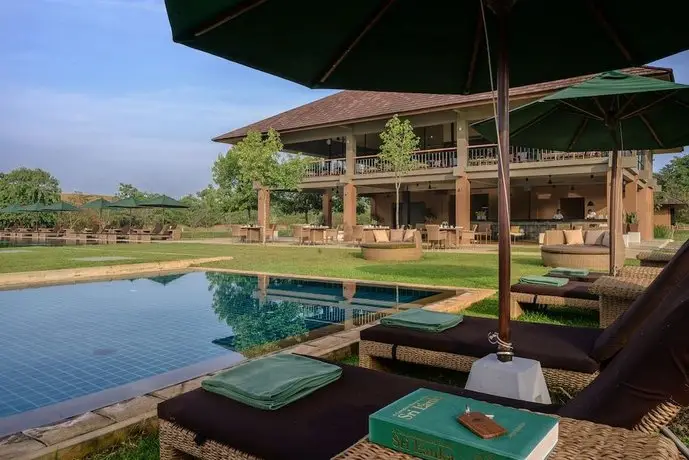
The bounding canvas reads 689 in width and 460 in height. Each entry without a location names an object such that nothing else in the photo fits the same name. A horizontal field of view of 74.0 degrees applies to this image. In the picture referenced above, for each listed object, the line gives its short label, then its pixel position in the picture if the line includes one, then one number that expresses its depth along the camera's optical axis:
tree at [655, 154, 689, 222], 34.62
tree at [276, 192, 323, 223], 28.27
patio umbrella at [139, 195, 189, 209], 22.31
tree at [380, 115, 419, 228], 17.34
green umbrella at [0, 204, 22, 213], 26.41
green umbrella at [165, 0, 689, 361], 2.11
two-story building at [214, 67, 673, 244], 16.59
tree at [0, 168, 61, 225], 31.89
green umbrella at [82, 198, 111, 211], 23.72
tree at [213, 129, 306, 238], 18.89
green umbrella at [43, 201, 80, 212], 24.11
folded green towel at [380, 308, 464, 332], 3.00
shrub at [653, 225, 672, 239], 22.95
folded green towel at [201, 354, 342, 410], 1.70
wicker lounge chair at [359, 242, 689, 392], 2.08
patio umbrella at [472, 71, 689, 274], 4.27
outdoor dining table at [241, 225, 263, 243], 20.36
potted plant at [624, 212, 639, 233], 18.00
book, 1.04
